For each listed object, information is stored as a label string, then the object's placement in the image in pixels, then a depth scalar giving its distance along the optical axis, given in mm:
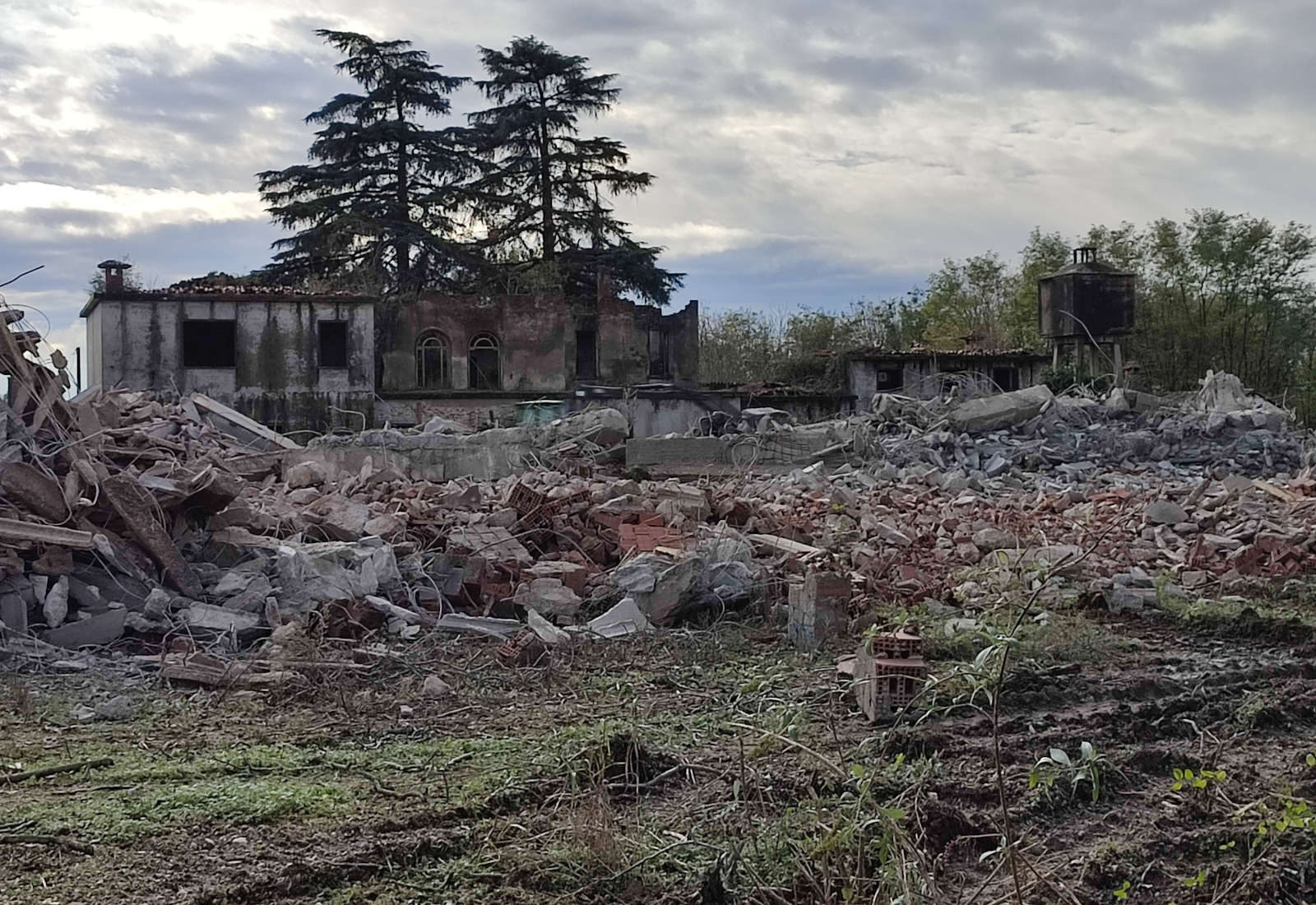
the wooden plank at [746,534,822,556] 10133
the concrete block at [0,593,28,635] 7637
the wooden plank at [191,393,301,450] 15828
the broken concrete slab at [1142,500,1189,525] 12180
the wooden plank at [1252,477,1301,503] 13830
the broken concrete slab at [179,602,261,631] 7914
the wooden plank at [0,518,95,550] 7812
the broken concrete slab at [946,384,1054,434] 22969
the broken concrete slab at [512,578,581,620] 8914
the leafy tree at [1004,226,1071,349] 41625
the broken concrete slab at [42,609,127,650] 7723
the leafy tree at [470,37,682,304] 41344
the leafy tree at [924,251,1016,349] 42844
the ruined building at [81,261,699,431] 29391
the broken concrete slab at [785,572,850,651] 8016
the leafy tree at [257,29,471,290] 39688
